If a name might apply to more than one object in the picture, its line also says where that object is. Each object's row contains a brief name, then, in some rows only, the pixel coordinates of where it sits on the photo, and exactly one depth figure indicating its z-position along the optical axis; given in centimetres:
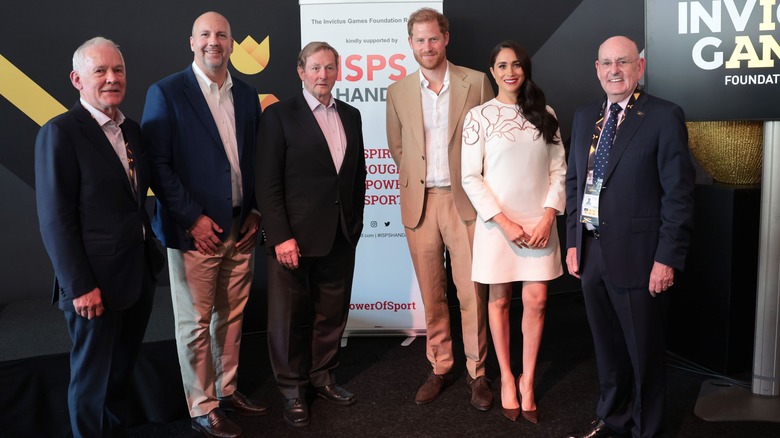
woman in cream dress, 302
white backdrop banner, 406
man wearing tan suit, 326
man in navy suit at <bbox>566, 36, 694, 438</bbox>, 253
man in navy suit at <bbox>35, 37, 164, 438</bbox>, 232
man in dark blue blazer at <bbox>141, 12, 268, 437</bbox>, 289
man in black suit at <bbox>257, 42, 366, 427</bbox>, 304
